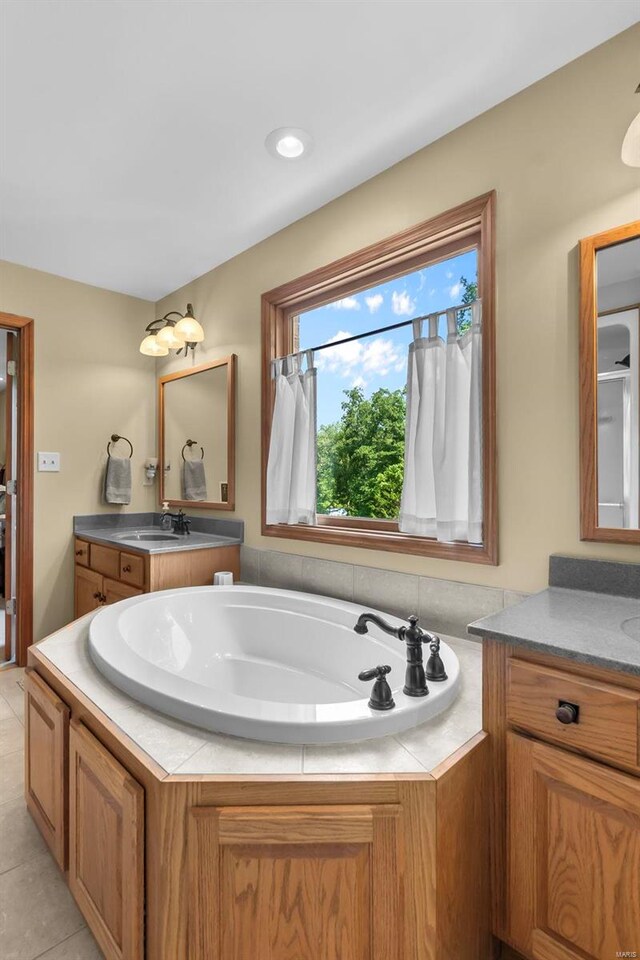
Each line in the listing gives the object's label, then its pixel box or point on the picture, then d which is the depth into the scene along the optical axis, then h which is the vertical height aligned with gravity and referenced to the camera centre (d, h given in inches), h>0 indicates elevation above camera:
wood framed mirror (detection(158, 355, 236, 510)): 116.6 +12.2
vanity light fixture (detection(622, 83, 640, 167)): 46.6 +32.0
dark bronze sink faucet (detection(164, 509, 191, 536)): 123.1 -10.3
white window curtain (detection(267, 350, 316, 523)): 95.0 +7.3
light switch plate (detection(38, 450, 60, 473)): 122.3 +5.3
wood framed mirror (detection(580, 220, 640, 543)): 56.3 +11.3
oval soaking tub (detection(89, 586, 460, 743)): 44.2 -22.3
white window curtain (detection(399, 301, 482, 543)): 69.9 +6.8
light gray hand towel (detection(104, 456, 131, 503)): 131.3 +0.6
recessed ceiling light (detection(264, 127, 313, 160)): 74.1 +52.4
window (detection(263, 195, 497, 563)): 72.7 +24.4
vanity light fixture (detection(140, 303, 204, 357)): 117.4 +35.8
